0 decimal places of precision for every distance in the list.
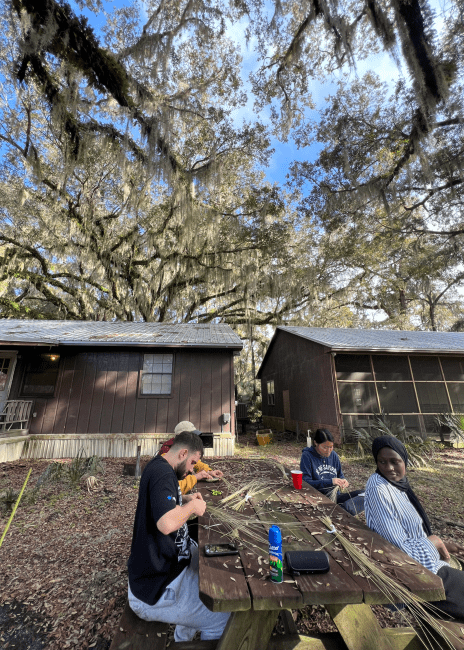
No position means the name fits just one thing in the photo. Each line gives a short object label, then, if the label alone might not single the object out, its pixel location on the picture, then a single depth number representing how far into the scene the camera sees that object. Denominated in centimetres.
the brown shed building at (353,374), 1068
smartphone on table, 175
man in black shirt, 170
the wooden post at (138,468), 619
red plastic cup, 308
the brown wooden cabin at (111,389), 839
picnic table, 137
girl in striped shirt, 178
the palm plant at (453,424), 924
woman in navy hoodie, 342
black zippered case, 154
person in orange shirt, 300
